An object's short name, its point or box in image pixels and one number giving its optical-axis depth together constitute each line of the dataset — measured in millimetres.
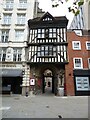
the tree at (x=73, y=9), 2359
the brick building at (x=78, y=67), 9974
